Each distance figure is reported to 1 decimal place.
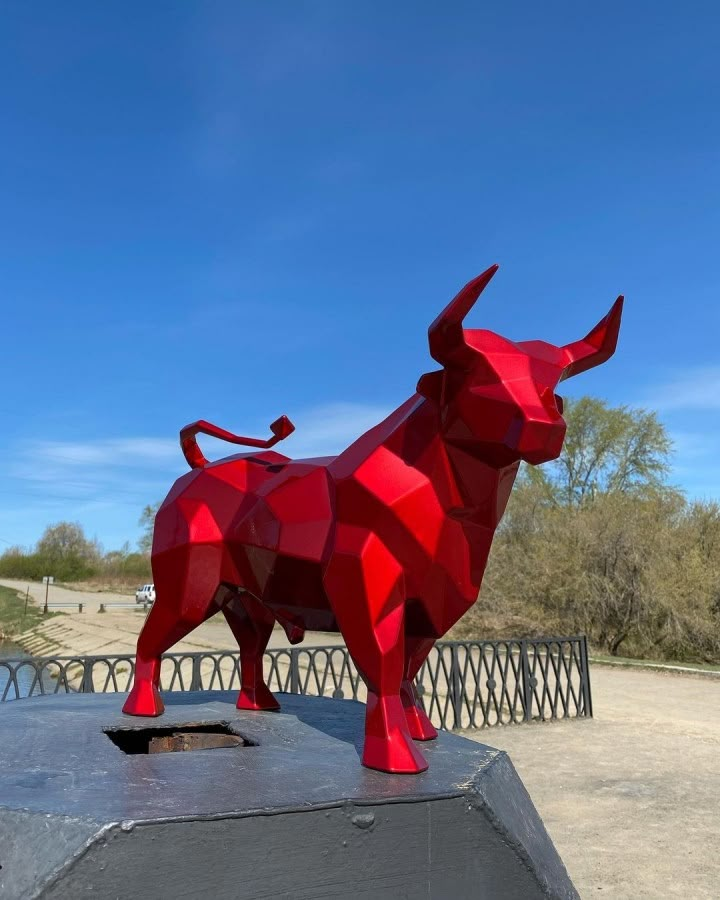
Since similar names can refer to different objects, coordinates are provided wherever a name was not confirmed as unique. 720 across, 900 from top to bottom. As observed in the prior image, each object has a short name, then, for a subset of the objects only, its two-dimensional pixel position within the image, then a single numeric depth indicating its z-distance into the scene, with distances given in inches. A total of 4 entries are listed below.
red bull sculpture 97.0
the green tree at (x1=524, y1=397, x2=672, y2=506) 1099.9
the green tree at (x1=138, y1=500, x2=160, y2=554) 2037.9
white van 1594.4
